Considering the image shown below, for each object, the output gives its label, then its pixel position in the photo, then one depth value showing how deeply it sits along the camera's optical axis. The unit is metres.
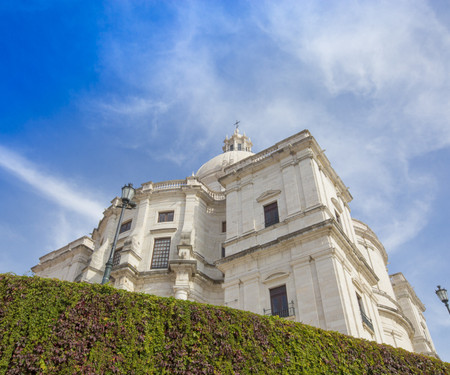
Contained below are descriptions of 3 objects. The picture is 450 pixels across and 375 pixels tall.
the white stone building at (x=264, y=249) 20.17
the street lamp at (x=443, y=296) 20.86
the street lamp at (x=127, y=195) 14.59
